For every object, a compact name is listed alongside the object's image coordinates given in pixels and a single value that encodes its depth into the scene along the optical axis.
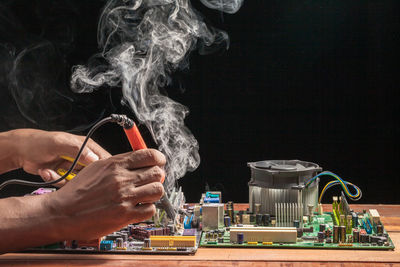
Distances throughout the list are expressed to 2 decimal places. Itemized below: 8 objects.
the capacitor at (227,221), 2.14
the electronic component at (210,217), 2.09
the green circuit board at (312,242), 1.90
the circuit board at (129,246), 1.88
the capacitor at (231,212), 2.24
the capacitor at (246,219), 2.19
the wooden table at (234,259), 1.78
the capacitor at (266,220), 2.14
